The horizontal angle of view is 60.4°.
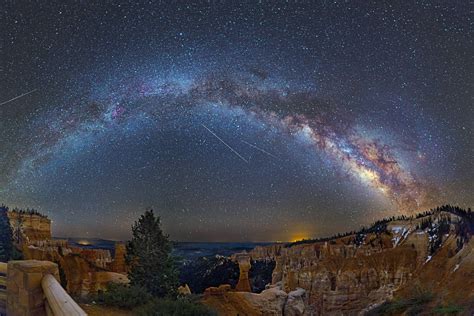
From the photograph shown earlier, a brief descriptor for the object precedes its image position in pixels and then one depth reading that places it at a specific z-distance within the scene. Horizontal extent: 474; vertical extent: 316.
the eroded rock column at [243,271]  29.70
